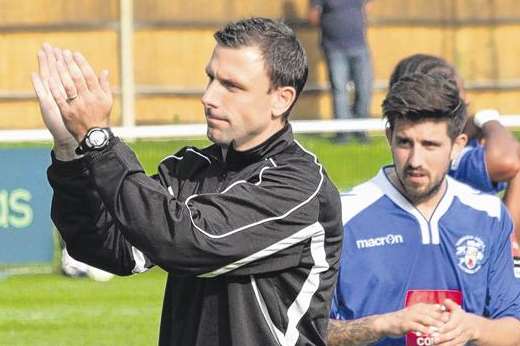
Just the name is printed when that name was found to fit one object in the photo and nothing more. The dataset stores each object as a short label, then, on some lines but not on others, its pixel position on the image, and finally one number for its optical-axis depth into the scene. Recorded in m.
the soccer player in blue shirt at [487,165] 13.71
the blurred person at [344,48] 30.62
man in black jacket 8.42
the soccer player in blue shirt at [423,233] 11.49
